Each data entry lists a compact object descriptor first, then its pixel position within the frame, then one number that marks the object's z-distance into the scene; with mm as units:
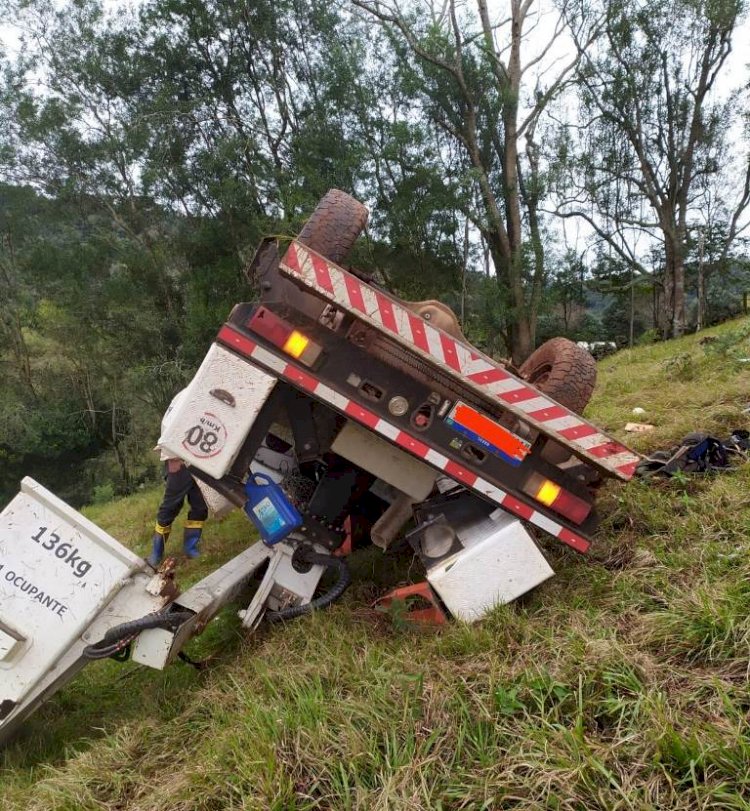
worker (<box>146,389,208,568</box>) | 4527
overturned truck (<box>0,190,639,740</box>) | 2195
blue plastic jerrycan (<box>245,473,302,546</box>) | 2627
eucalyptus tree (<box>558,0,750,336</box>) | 16609
